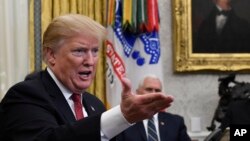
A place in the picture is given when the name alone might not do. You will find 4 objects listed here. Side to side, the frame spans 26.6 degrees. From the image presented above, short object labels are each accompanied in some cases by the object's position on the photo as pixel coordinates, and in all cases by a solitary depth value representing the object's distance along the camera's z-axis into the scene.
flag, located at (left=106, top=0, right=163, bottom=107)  5.36
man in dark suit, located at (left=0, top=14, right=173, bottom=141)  1.77
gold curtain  5.42
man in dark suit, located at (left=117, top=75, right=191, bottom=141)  4.32
